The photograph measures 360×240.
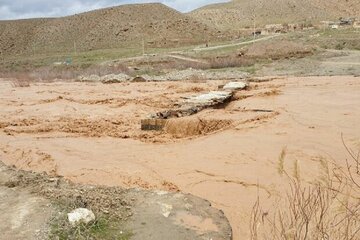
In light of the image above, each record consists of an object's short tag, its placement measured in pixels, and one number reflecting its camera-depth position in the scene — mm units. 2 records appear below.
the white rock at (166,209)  5031
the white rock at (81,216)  4684
